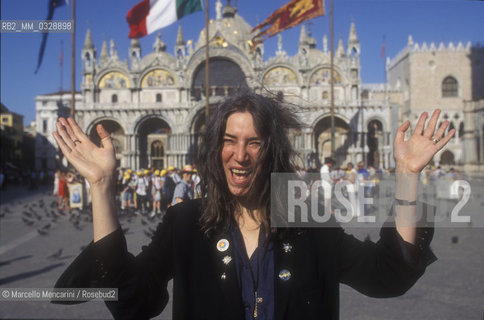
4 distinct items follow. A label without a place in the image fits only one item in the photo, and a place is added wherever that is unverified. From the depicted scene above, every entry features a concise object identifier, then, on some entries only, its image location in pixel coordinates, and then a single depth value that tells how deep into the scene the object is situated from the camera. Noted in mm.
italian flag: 11945
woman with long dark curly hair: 1404
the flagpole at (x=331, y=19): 16531
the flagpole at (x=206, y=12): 14695
